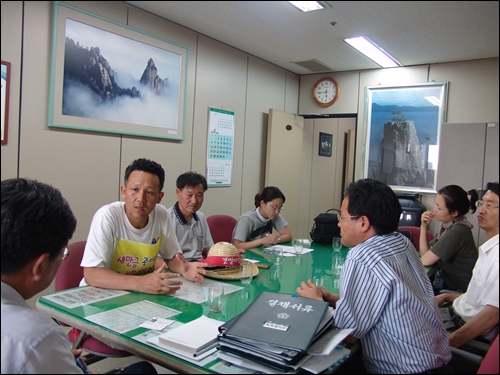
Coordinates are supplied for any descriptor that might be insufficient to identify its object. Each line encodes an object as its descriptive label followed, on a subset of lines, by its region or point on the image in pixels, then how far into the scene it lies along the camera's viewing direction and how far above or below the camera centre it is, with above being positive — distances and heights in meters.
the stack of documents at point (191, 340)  1.19 -0.58
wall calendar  3.56 +0.19
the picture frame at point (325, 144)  5.81 +0.43
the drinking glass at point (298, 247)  3.00 -0.62
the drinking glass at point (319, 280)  2.21 -0.64
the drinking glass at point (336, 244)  3.13 -0.58
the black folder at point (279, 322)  1.13 -0.50
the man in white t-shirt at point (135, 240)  1.85 -0.43
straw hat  2.18 -0.55
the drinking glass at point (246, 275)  2.05 -0.58
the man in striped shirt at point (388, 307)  1.29 -0.45
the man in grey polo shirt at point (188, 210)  2.86 -0.36
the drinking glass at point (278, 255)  2.62 -0.64
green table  1.21 -0.61
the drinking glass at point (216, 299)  1.58 -0.56
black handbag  3.31 -0.50
